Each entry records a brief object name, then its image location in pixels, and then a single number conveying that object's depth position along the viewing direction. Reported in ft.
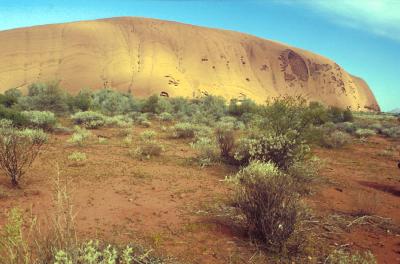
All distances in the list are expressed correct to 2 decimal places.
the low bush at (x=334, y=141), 53.88
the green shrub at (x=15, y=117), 45.60
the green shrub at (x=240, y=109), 86.43
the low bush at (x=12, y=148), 21.79
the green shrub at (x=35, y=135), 34.15
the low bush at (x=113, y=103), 78.95
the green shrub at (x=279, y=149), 28.71
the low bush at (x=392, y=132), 70.13
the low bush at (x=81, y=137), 37.35
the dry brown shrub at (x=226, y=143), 34.81
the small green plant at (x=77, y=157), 29.71
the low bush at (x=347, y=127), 74.74
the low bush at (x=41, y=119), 45.93
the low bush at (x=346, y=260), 12.11
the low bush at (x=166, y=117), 72.02
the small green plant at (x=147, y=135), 46.55
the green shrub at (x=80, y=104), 74.49
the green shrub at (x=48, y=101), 64.95
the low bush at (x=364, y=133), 68.90
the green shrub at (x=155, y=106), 84.53
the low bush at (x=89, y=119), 54.49
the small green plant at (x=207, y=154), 32.99
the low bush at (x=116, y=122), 57.36
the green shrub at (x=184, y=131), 50.98
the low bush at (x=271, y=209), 14.98
